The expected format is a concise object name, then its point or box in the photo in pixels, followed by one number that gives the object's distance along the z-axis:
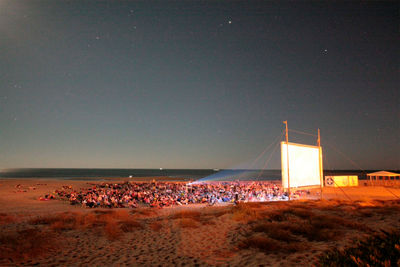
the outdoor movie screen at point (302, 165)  18.05
